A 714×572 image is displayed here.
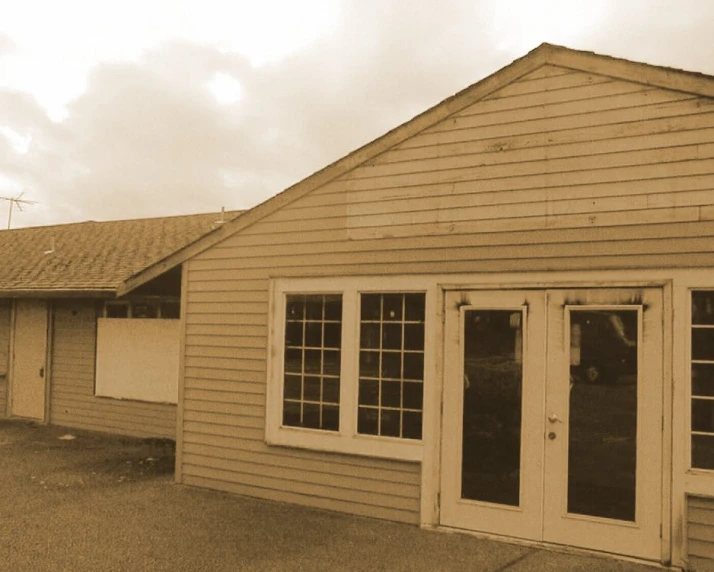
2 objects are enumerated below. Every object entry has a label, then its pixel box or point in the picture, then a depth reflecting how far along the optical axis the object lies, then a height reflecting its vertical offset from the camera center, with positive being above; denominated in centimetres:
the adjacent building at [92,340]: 1147 -56
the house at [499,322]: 558 -4
